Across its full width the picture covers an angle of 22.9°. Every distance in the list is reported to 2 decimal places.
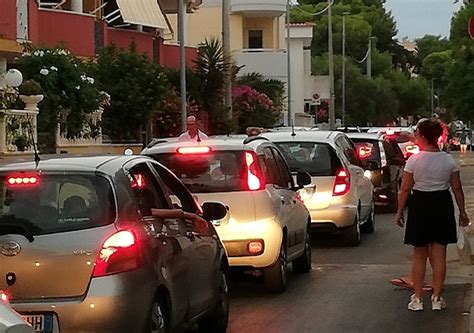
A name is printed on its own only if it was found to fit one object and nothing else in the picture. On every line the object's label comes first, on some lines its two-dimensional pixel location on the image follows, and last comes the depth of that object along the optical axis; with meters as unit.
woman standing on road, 10.77
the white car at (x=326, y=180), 16.78
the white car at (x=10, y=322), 4.63
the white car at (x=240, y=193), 11.84
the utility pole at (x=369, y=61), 84.15
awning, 34.16
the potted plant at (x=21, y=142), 22.55
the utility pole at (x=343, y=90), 68.03
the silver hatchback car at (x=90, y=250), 7.50
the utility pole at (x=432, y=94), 104.82
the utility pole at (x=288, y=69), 50.84
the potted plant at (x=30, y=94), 23.08
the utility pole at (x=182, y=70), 28.98
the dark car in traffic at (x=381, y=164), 22.38
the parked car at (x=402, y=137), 26.31
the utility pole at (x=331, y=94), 54.51
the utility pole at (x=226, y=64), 35.41
